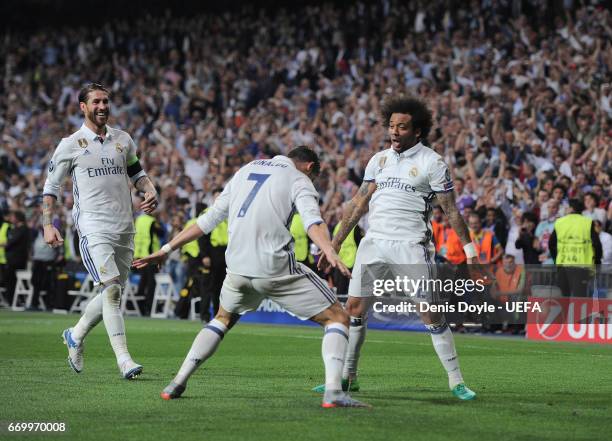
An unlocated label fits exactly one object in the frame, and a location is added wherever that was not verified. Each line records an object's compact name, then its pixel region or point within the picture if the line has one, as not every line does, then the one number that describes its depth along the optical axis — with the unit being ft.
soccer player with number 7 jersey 28.35
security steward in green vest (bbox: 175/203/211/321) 73.51
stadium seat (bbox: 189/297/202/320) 80.73
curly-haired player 31.83
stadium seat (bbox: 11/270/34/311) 92.43
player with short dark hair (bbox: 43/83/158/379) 36.78
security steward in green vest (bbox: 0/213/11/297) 94.63
